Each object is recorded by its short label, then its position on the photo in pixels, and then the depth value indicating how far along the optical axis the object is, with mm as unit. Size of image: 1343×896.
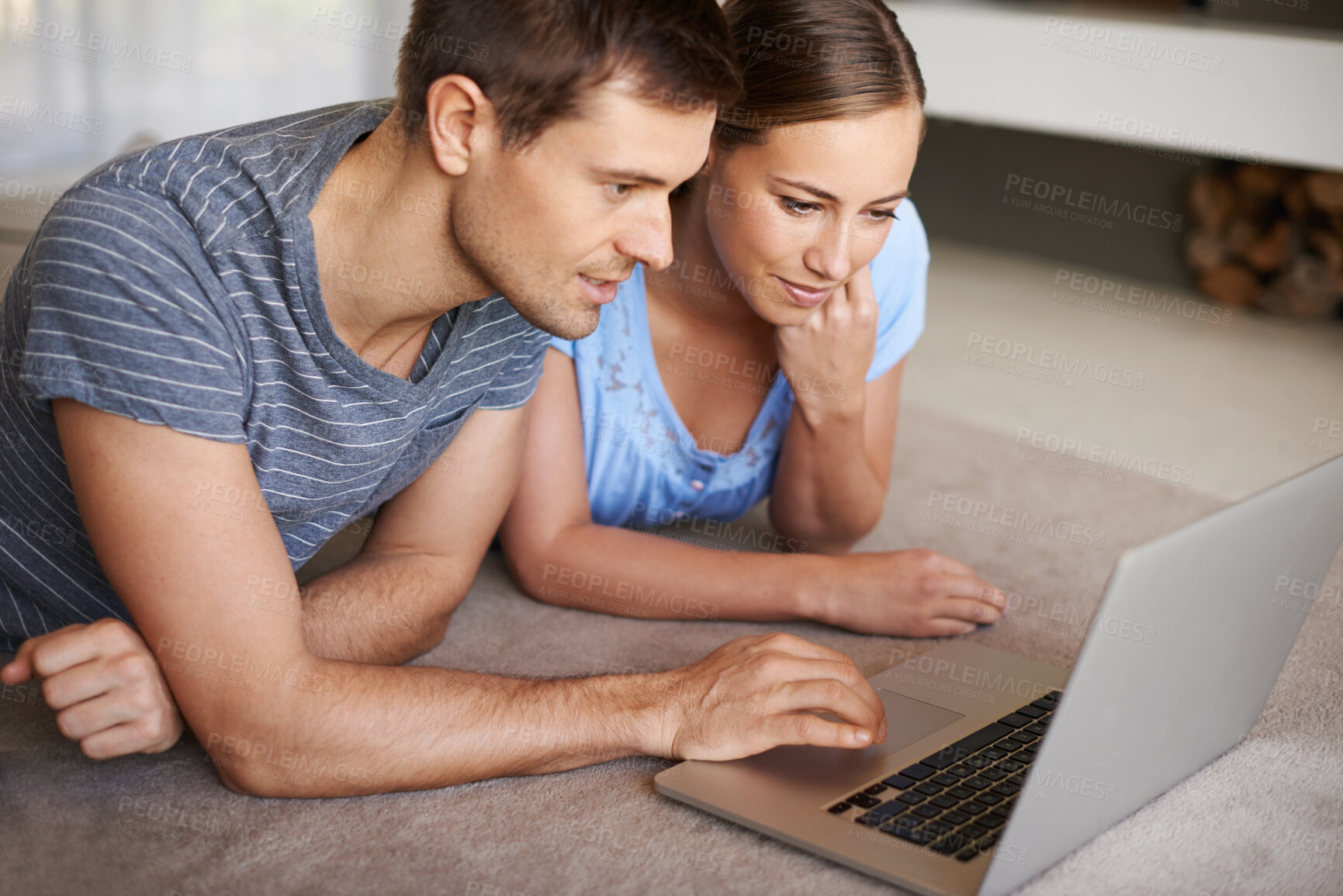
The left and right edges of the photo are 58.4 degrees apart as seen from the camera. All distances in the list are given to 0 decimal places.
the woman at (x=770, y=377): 1252
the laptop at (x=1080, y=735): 792
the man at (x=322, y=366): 904
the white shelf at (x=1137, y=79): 2652
